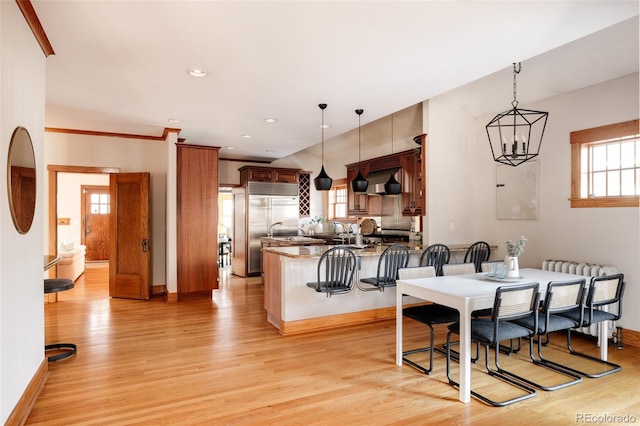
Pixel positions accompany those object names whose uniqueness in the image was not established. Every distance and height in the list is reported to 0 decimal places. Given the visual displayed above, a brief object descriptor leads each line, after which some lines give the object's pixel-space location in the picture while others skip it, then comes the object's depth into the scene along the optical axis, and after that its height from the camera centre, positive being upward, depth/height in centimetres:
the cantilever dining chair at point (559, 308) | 281 -75
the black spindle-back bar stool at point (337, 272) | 388 -65
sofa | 668 -93
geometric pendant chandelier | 460 +107
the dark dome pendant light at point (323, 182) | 488 +42
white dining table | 264 -63
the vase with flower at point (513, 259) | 330 -42
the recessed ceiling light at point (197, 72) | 330 +130
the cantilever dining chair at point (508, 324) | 260 -88
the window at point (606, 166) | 368 +50
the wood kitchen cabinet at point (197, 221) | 577 -13
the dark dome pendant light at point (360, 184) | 526 +42
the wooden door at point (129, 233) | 584 -33
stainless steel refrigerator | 770 -7
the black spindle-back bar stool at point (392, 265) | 418 -61
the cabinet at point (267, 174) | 778 +84
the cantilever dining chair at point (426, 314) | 311 -90
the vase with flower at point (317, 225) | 863 -29
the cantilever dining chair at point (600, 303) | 302 -76
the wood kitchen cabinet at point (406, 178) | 540 +57
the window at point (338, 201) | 871 +28
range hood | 652 +65
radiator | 372 -61
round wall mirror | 215 +21
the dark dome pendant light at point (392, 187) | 592 +42
